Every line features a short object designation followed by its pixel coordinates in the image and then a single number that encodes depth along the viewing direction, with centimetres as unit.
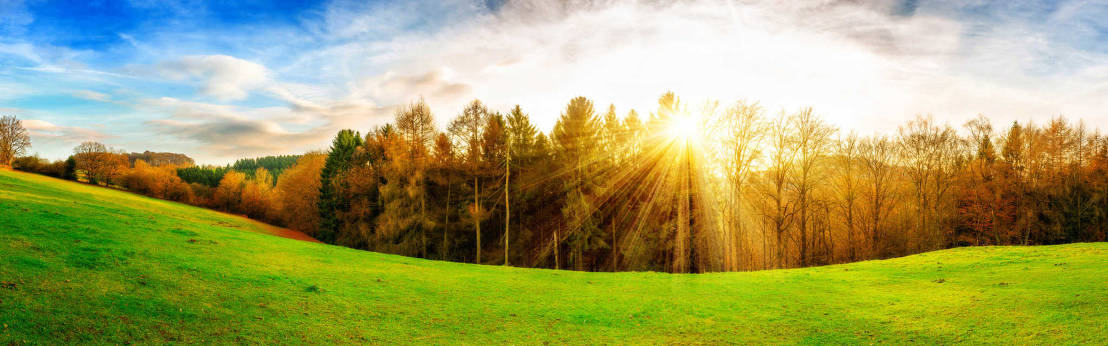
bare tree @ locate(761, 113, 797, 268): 3325
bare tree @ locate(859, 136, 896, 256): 4000
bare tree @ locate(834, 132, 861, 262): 3972
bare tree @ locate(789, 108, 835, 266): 3400
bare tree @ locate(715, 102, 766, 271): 3306
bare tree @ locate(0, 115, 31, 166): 5722
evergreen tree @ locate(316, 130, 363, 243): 4859
